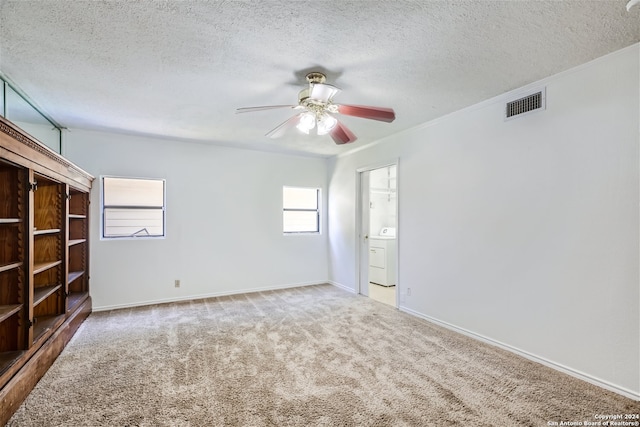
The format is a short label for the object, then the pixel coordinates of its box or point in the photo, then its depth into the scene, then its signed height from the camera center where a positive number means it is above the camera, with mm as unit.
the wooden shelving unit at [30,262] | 2031 -379
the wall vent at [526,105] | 2619 +988
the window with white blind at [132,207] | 4297 +136
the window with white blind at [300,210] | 5624 +119
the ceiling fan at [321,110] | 2257 +840
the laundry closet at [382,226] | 5672 -213
